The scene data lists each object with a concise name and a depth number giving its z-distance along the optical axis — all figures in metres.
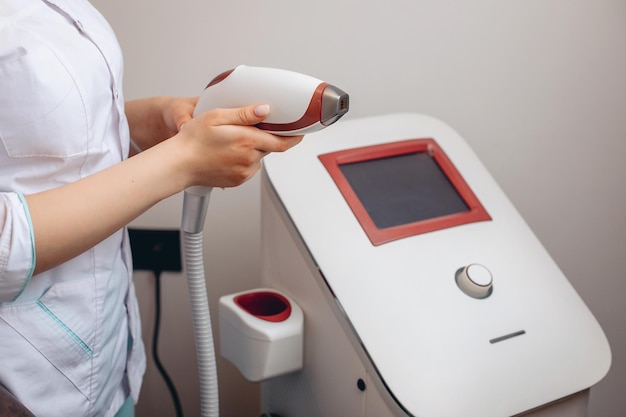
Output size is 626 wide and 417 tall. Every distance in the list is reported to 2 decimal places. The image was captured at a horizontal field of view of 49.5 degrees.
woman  0.69
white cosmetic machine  0.88
